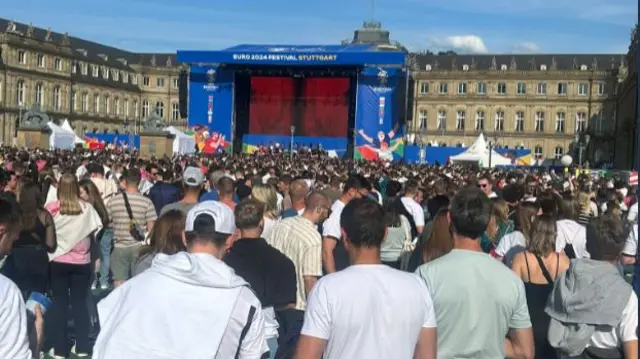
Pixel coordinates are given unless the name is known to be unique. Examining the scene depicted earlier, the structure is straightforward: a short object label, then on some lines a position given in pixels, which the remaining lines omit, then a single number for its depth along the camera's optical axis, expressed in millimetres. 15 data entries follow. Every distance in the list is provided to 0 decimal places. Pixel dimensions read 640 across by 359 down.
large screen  55344
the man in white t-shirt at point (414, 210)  10820
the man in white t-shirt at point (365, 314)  3662
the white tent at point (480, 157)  43250
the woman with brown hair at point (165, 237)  5426
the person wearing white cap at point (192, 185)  8133
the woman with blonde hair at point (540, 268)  5656
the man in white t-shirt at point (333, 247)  7414
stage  49844
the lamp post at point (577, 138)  83988
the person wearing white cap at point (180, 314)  3396
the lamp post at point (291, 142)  51672
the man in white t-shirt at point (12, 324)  3398
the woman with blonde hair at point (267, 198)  8359
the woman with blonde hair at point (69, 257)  8070
